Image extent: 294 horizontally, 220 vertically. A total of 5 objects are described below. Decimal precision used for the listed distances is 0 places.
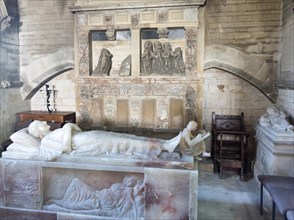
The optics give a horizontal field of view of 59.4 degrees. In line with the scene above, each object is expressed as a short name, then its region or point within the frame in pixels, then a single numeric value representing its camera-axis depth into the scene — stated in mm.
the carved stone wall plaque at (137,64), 4223
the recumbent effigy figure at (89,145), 2398
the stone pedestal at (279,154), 2879
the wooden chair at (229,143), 3778
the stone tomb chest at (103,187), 2152
